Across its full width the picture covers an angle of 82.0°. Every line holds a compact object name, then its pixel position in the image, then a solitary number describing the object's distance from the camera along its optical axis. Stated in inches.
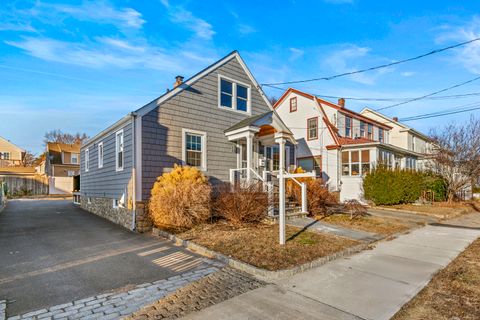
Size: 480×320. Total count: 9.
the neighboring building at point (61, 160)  1421.0
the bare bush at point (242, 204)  351.3
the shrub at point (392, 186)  654.5
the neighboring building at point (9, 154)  1787.6
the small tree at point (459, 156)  713.0
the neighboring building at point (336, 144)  740.0
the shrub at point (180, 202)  338.6
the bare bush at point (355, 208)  426.0
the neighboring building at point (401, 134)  1039.2
